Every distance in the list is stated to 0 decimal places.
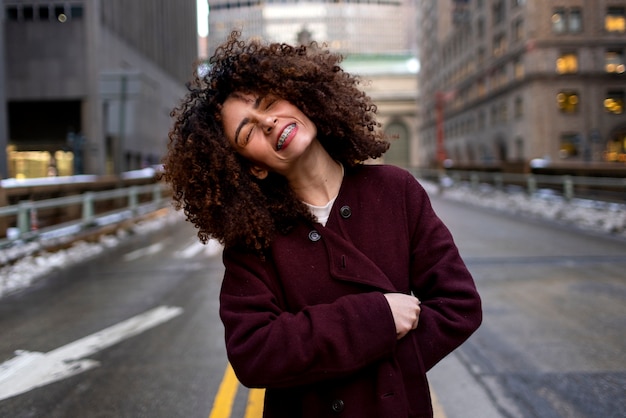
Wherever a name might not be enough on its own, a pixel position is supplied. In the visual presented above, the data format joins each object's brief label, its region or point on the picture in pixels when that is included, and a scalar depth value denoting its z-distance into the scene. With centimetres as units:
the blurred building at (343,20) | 8391
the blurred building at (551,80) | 3838
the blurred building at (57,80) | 3547
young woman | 150
